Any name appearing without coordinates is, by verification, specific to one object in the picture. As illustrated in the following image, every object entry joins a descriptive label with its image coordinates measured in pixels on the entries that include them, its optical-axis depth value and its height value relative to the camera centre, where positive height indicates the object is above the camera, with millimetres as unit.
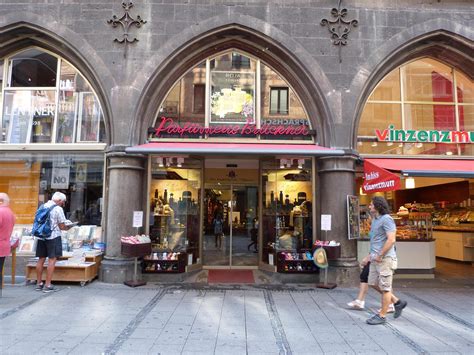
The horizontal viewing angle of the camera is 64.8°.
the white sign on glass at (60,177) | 9125 +958
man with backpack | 7203 -551
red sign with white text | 7133 +774
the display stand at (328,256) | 7957 -816
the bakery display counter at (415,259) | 9375 -1024
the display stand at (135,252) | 7738 -746
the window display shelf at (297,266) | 8609 -1117
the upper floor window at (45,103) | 9172 +2824
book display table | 7733 -1150
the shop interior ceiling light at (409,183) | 10762 +1017
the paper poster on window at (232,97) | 9164 +2966
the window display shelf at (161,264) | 8516 -1077
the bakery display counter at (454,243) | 11875 -803
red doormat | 8508 -1418
